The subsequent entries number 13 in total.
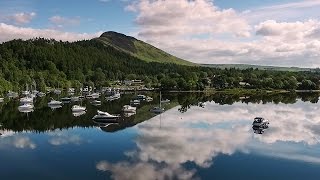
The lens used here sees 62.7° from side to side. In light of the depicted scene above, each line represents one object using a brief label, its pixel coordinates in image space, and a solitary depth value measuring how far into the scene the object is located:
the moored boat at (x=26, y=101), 79.16
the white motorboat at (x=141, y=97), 91.99
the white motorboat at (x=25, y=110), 68.39
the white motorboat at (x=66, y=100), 86.39
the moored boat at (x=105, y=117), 55.55
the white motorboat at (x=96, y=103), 82.37
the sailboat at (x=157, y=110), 67.93
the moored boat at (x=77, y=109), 67.68
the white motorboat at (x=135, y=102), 82.58
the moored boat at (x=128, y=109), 67.40
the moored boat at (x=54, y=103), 77.17
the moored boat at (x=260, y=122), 50.16
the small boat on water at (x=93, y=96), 101.33
